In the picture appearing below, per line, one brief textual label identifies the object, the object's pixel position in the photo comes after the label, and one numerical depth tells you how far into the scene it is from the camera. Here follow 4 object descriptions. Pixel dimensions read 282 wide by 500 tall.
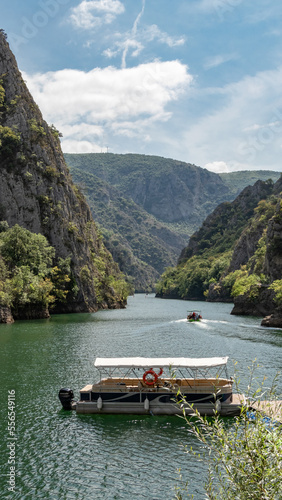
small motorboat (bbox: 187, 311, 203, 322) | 93.57
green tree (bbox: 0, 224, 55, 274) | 96.75
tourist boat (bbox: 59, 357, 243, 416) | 30.27
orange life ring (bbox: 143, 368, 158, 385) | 31.31
